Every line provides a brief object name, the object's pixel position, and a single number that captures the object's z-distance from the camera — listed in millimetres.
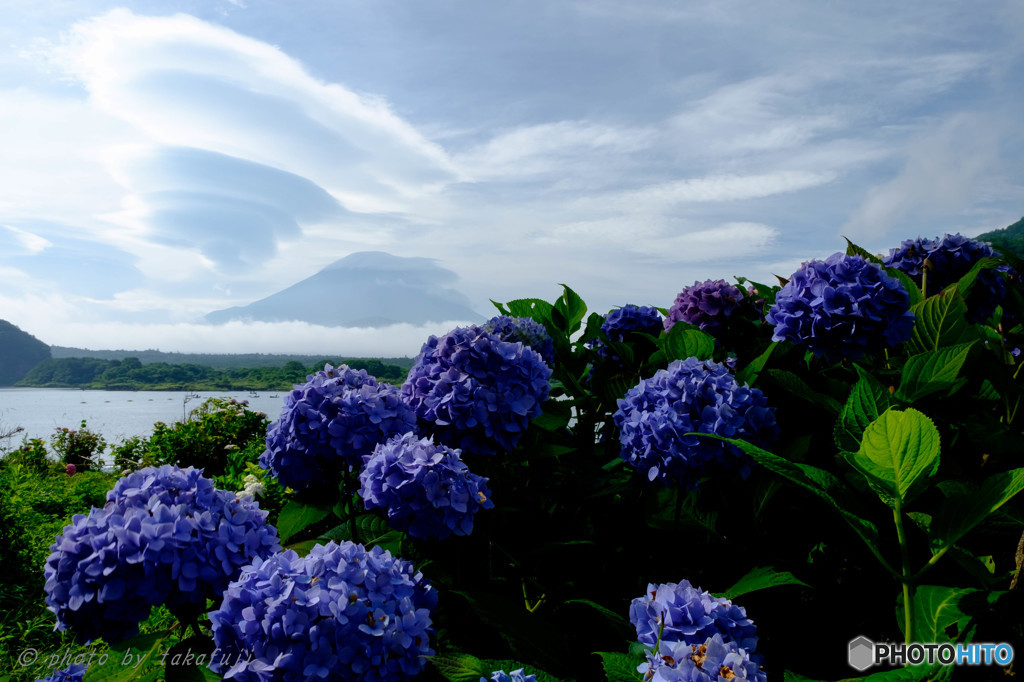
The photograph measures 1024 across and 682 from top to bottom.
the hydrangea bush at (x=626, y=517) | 615
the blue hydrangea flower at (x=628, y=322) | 1259
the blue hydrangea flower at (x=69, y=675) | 683
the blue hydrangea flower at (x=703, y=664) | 585
